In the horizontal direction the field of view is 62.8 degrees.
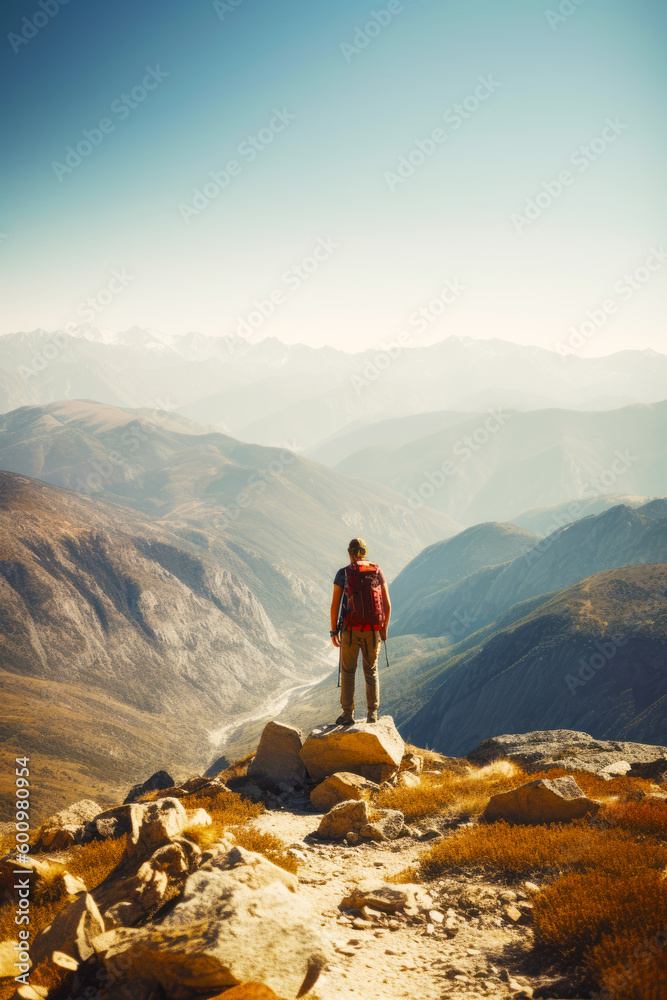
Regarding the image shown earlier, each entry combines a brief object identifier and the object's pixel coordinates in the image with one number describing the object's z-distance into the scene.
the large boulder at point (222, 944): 4.68
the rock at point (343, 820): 9.37
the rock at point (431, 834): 9.20
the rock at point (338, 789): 11.02
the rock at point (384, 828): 9.20
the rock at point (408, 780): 11.61
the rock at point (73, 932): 5.43
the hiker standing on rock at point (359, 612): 10.99
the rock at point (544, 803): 8.59
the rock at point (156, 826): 7.70
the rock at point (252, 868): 5.89
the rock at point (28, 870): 7.29
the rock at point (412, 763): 13.05
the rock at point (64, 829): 9.57
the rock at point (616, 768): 12.40
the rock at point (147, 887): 6.13
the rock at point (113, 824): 9.17
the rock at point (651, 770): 11.30
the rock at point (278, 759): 12.45
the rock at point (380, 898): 6.64
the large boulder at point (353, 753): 12.02
